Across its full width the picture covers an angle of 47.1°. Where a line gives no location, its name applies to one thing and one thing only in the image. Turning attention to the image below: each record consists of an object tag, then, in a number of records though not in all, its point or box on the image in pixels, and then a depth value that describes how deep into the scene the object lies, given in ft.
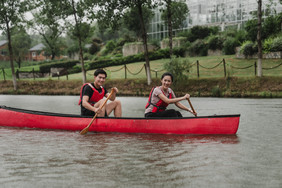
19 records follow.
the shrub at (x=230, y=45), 92.70
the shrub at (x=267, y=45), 76.66
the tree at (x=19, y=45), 161.66
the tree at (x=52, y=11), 77.46
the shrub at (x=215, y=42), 97.50
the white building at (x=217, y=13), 123.77
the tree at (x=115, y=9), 67.31
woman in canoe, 22.85
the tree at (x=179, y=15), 112.78
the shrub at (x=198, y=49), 100.01
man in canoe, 23.66
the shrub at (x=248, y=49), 79.82
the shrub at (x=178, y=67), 61.05
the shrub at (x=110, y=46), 146.10
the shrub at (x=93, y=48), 162.40
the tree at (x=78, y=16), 77.13
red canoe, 22.58
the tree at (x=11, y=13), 80.11
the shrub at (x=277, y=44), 75.66
